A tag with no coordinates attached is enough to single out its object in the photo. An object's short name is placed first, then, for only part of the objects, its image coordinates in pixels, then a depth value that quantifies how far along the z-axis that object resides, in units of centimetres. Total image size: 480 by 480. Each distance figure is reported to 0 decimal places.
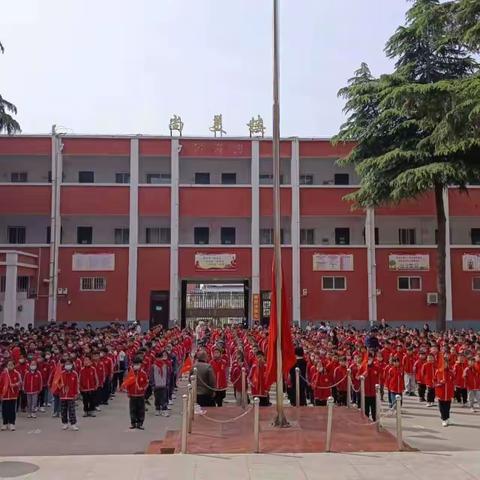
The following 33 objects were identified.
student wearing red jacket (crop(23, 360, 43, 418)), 1430
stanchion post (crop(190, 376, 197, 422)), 1274
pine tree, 2764
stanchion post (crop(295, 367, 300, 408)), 1487
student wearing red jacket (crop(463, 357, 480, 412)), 1492
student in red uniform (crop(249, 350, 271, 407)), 1420
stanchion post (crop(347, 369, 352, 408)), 1454
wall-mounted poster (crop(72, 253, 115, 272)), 3422
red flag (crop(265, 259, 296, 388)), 1225
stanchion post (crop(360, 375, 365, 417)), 1327
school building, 3422
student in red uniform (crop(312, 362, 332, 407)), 1493
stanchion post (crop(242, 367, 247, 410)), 1484
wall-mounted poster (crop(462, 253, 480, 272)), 3528
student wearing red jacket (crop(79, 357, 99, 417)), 1447
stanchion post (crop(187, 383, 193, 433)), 1094
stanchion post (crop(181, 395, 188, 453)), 1007
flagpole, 1199
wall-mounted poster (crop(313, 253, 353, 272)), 3509
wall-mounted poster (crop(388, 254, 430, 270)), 3512
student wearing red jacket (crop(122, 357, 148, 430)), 1296
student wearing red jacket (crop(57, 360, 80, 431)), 1305
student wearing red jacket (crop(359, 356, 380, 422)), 1376
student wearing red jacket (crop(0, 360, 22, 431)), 1288
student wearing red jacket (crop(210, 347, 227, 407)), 1512
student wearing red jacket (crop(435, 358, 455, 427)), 1325
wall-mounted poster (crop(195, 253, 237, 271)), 3472
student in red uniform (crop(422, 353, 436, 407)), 1528
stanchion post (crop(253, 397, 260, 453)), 1016
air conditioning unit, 3491
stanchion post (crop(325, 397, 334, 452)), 1023
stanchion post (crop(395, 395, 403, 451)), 1034
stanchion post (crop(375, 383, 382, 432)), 1170
